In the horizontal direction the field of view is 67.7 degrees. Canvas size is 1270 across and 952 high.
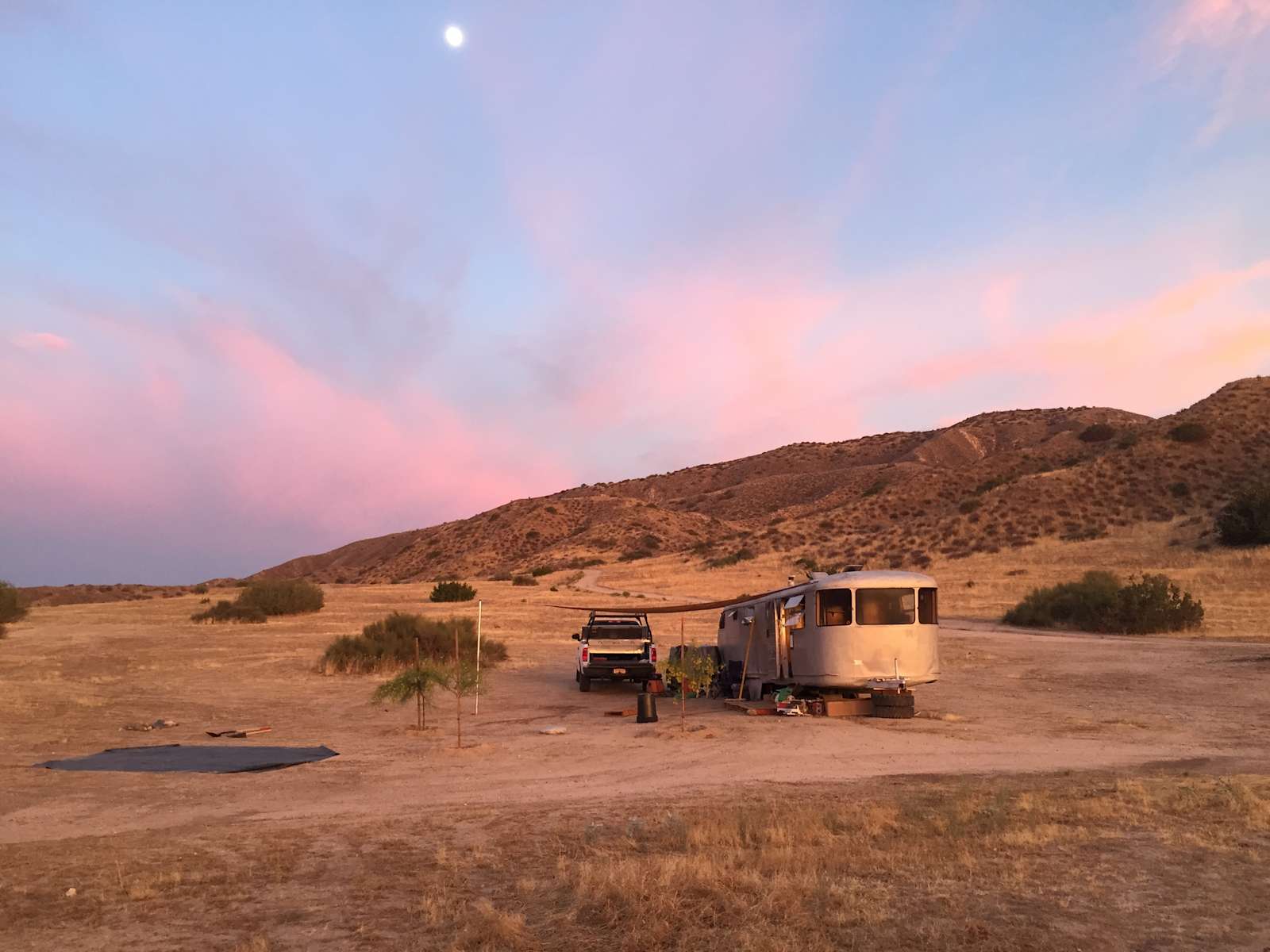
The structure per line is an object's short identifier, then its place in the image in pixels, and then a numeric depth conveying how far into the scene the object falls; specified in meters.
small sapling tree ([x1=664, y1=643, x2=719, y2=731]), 20.36
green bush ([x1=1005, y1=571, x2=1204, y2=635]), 35.12
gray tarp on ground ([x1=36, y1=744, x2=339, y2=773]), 13.57
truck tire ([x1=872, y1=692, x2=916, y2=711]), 18.16
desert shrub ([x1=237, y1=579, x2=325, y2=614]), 44.38
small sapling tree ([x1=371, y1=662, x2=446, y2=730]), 17.17
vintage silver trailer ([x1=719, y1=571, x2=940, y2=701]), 18.20
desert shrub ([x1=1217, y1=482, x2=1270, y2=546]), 47.31
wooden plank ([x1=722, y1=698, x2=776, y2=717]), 19.00
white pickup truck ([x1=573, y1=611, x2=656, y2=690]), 23.25
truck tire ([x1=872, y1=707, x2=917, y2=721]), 18.20
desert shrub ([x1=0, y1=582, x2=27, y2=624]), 40.25
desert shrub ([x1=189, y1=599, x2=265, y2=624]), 41.53
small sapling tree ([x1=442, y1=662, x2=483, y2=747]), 16.49
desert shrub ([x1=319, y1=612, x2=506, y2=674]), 26.30
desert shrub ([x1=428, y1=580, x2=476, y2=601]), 51.66
